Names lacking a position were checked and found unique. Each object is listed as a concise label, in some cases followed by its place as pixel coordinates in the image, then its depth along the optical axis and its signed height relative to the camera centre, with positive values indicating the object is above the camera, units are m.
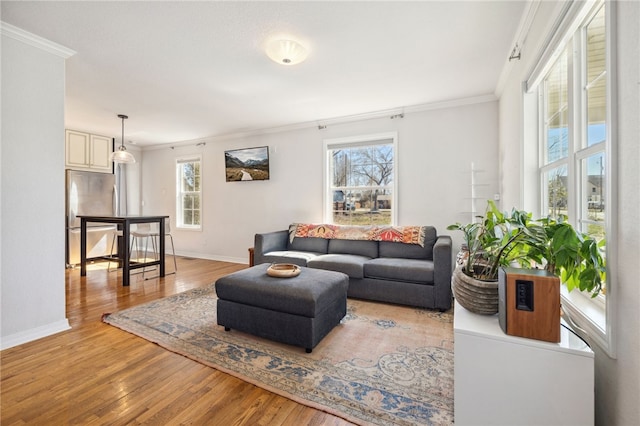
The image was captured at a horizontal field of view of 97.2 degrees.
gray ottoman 2.05 -0.72
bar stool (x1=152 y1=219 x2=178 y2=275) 4.41 -0.29
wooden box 1.06 -0.36
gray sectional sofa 2.93 -0.59
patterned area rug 1.54 -1.04
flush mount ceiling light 2.25 +1.32
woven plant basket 1.29 -0.39
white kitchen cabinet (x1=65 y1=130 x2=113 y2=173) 4.84 +1.10
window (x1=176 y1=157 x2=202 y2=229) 5.94 +0.41
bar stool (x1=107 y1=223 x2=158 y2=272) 4.49 -0.34
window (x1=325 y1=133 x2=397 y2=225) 4.13 +0.48
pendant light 4.11 +0.82
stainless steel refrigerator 4.83 +0.11
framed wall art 4.98 +0.87
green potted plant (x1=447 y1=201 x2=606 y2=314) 1.09 -0.20
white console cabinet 1.00 -0.63
